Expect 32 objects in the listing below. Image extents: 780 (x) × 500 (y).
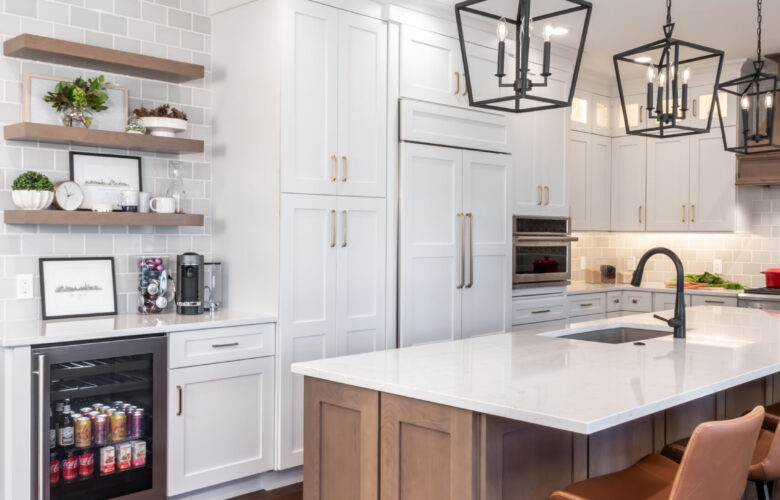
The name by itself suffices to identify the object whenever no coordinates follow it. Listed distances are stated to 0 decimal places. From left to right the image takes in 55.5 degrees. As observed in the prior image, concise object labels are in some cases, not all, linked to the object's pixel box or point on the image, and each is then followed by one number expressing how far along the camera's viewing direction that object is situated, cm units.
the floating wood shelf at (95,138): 334
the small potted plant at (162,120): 379
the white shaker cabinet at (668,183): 631
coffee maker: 382
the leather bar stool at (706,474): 185
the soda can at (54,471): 309
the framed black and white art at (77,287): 358
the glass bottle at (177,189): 394
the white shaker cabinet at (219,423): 347
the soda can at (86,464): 320
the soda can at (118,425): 327
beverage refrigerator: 301
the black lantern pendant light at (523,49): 221
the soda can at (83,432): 317
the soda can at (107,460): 326
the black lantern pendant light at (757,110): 349
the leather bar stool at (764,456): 241
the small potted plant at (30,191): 337
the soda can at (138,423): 335
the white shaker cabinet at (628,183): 661
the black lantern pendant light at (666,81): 290
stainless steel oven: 529
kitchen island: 198
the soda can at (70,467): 314
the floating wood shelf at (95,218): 336
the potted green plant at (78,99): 348
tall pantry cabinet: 384
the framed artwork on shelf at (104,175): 369
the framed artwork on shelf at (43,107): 349
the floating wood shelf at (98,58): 338
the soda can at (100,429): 322
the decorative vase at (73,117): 352
